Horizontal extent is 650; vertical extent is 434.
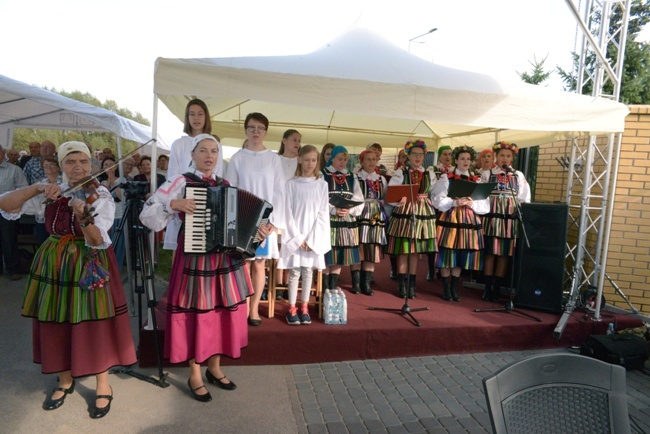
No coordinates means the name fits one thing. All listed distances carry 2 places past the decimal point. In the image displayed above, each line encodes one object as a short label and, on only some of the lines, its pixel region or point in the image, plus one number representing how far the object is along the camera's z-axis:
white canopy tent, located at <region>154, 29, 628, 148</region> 3.42
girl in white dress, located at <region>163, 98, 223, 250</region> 3.47
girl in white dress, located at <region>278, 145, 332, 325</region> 3.98
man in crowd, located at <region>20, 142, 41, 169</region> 7.39
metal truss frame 4.57
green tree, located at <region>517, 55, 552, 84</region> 12.84
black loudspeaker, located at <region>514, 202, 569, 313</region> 4.81
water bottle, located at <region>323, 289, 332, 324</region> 4.03
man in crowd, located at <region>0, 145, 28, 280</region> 5.99
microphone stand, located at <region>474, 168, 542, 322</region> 4.80
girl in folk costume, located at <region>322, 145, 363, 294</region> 4.69
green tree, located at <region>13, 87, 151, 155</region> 25.41
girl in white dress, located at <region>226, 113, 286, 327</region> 3.71
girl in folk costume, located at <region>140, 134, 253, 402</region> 2.86
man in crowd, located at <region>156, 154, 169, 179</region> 8.66
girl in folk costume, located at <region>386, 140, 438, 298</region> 4.93
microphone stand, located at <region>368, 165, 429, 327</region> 4.34
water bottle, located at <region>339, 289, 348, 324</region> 4.04
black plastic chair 1.43
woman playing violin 2.68
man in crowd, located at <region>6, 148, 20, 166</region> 7.85
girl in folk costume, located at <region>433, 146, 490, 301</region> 5.03
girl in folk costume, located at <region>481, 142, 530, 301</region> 5.13
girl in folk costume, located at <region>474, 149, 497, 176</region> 5.44
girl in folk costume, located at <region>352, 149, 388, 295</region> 5.04
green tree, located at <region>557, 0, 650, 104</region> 10.39
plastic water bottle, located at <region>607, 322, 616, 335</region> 4.52
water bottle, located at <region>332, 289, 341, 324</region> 4.05
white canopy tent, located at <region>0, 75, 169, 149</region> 6.33
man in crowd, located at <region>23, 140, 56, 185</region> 6.68
